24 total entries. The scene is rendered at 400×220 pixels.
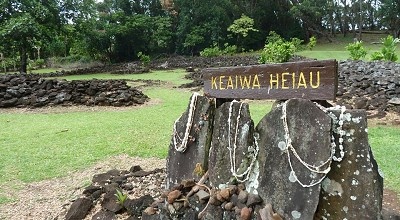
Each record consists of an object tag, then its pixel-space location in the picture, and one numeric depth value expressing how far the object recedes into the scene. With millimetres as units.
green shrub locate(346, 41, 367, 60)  14898
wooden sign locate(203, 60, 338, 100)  2674
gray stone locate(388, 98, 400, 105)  8750
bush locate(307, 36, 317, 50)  24659
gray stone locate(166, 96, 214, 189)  3453
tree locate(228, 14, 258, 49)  31592
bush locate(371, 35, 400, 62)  13336
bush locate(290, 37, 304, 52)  26128
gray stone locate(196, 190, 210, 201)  3133
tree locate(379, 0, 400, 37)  30578
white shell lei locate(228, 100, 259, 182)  3027
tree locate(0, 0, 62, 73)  17203
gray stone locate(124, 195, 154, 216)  3621
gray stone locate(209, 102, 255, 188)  3092
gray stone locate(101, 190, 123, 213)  3760
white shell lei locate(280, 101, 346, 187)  2609
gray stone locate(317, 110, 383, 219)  2579
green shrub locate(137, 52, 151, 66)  26172
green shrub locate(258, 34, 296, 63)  16062
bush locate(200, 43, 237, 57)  28062
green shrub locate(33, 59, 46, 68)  30939
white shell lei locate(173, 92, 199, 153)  3512
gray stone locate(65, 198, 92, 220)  3850
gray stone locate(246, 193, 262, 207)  2885
